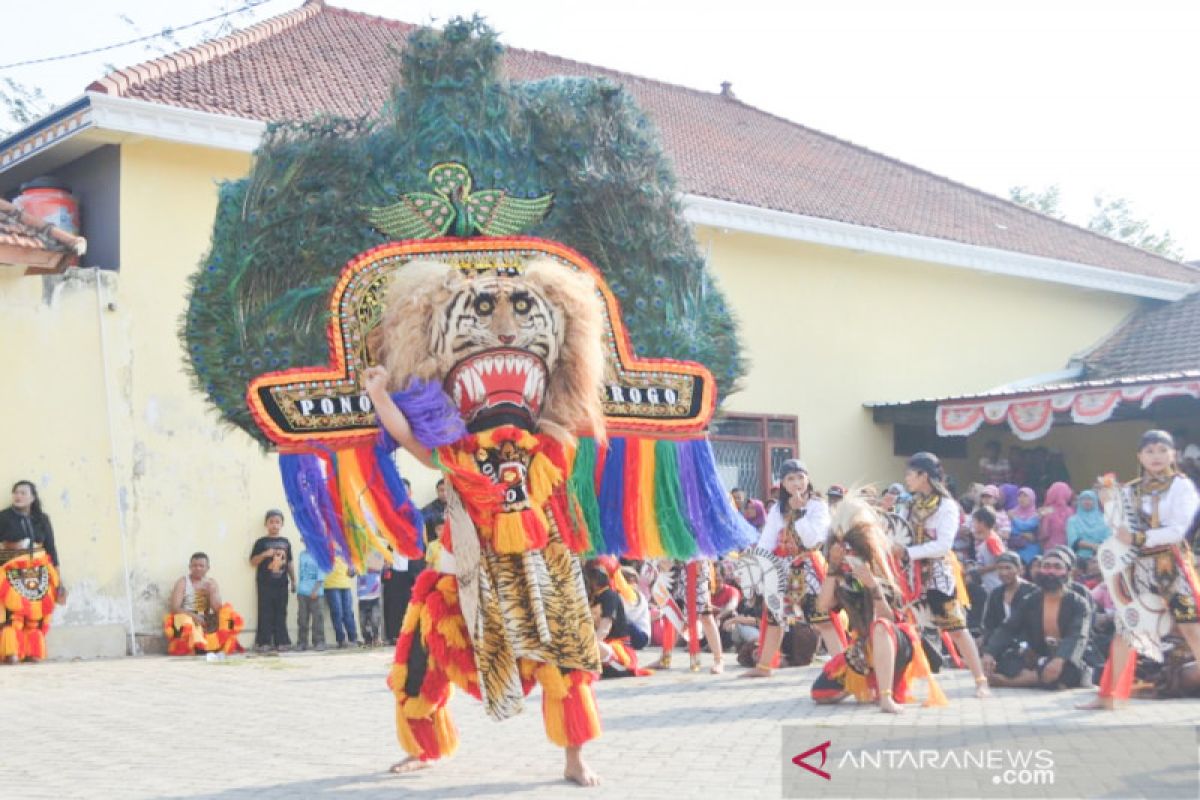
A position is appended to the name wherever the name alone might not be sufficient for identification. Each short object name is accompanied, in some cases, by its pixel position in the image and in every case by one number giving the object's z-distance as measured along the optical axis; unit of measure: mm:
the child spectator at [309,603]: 14500
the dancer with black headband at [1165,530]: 7883
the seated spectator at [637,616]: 12594
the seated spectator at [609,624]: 11203
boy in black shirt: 14289
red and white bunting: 15992
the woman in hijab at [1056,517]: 14742
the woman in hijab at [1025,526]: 14305
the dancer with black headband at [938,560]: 9703
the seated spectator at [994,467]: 18938
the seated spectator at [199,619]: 13789
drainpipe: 13781
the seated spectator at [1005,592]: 10758
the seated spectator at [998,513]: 13428
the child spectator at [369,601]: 14711
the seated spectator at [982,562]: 11648
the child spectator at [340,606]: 14547
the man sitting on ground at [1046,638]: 10195
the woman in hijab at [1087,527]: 13820
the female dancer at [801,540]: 10453
